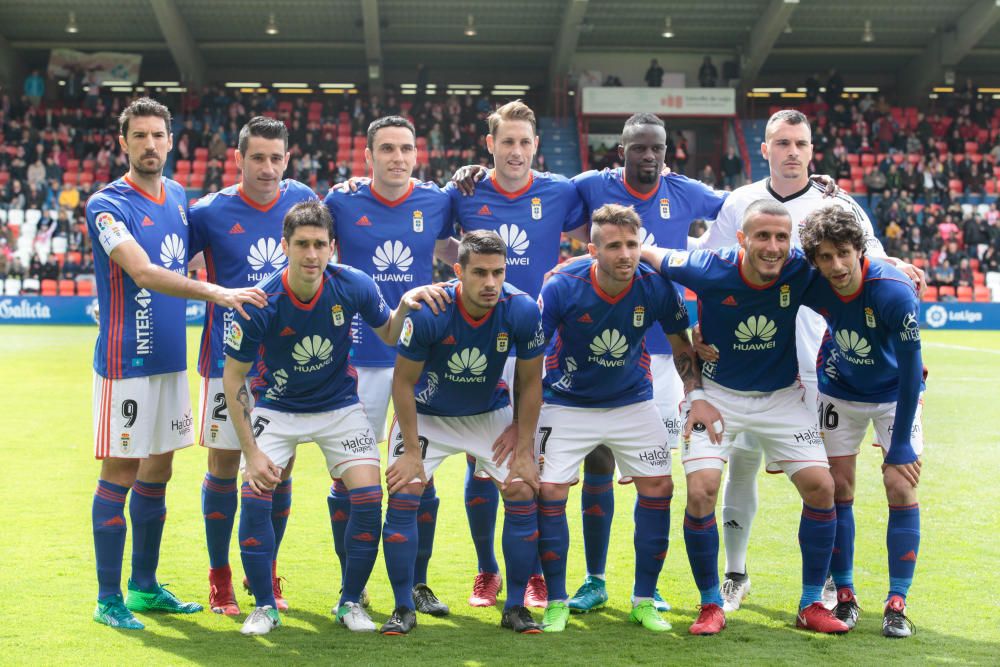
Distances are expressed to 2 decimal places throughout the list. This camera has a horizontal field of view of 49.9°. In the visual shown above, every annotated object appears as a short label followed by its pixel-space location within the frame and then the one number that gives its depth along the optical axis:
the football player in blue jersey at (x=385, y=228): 5.83
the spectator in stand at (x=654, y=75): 33.84
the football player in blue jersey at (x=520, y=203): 6.00
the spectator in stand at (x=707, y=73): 33.97
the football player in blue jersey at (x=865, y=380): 4.88
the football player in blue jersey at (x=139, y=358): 5.14
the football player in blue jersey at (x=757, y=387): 4.98
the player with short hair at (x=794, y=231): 5.57
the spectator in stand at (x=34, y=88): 33.66
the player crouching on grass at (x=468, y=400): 4.99
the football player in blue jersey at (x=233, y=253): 5.47
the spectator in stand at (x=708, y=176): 31.34
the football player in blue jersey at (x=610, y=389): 5.09
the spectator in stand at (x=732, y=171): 31.81
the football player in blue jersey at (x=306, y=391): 4.98
